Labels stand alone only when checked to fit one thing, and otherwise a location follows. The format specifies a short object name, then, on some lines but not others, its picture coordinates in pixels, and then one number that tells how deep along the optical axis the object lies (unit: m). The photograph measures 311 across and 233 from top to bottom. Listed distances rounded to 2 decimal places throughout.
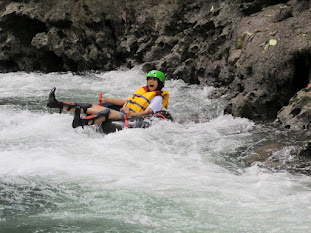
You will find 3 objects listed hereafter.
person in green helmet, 14.87
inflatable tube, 15.44
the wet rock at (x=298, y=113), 14.47
